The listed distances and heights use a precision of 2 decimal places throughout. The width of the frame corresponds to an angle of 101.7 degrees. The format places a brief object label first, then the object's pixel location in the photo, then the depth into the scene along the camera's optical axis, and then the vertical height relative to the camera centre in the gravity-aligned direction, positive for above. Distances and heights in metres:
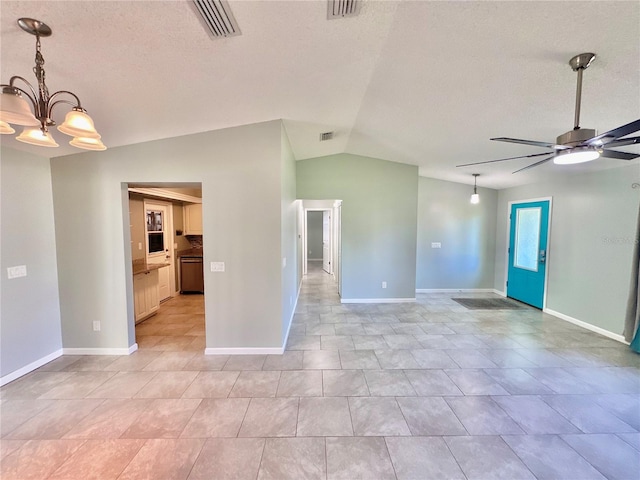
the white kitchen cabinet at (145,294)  4.17 -1.10
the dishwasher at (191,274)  5.99 -1.03
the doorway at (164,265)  3.79 -0.65
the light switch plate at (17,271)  2.67 -0.45
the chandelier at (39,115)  1.31 +0.62
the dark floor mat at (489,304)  5.14 -1.51
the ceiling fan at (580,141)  1.81 +0.63
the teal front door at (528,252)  4.94 -0.44
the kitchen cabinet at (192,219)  6.39 +0.26
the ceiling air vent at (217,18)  1.43 +1.25
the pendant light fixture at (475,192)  5.22 +0.82
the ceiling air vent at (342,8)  1.53 +1.35
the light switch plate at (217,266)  3.20 -0.45
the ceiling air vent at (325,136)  3.87 +1.43
